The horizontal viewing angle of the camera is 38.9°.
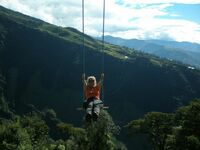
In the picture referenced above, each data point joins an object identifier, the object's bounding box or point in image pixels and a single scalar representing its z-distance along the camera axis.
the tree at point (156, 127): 52.47
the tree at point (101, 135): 36.18
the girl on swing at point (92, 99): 14.83
